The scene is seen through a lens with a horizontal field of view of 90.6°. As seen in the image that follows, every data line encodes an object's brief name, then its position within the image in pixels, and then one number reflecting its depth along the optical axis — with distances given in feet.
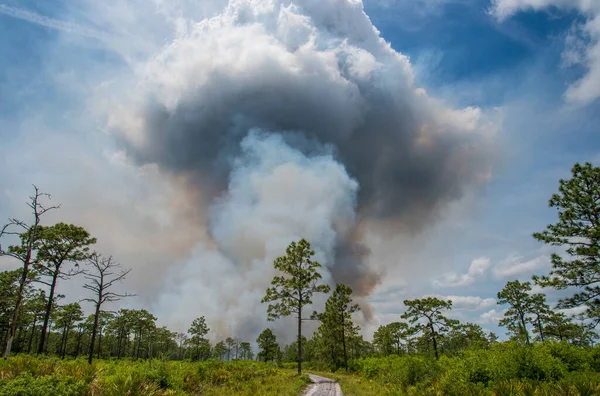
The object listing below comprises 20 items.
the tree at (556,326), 132.05
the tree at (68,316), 201.81
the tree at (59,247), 98.58
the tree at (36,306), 155.25
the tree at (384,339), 251.54
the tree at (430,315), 148.46
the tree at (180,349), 384.17
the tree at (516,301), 137.90
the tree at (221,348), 442.09
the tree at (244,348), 476.95
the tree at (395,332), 250.25
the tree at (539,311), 136.15
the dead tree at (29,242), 69.97
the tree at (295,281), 113.70
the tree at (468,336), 250.23
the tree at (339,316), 160.66
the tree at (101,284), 92.55
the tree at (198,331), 283.79
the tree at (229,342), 470.80
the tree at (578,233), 74.40
